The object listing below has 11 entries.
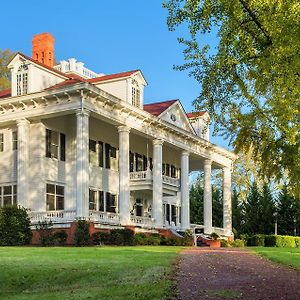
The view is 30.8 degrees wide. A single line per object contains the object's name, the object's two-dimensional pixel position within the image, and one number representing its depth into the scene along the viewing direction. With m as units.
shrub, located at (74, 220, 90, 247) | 26.89
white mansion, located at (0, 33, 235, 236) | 29.52
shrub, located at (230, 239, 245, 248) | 38.75
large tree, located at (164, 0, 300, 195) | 10.94
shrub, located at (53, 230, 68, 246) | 27.34
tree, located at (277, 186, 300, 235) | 48.84
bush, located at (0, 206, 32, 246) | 27.56
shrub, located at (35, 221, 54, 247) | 27.12
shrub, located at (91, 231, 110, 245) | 27.86
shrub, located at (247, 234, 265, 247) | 40.03
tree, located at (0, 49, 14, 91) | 51.56
